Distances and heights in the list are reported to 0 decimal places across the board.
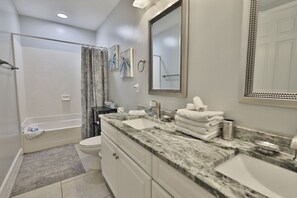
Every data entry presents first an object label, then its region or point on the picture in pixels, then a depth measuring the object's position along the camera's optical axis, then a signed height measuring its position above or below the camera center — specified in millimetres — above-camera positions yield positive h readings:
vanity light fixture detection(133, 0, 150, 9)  1711 +965
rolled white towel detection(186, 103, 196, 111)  1106 -152
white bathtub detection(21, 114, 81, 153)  2652 -896
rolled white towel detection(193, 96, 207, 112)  1057 -135
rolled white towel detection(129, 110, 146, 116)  1719 -305
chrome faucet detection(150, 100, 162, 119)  1572 -234
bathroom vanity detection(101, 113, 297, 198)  565 -346
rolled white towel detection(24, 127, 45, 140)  2586 -821
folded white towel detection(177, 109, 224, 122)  931 -187
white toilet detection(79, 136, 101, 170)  1974 -839
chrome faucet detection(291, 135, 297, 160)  625 -240
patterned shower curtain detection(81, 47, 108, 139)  2910 +67
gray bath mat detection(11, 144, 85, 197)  1803 -1158
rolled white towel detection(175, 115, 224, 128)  936 -236
